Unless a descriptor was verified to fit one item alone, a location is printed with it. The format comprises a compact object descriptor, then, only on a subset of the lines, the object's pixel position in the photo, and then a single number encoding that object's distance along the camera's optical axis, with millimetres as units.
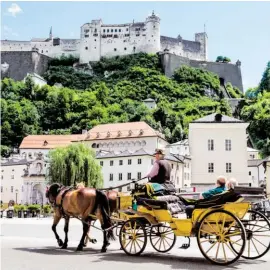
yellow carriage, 8805
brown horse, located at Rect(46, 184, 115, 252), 10805
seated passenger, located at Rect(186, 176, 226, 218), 9430
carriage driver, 10133
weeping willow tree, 51969
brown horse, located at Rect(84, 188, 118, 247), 11570
